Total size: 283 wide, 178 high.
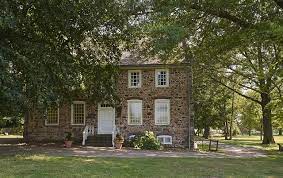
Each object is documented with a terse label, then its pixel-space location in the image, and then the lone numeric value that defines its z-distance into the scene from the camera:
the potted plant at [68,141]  26.14
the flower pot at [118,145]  25.92
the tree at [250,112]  50.56
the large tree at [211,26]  13.37
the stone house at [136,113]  27.88
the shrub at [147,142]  25.86
